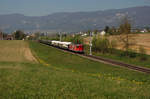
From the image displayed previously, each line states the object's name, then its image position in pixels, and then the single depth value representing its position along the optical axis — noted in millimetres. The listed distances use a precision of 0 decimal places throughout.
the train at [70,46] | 68750
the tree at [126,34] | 61031
